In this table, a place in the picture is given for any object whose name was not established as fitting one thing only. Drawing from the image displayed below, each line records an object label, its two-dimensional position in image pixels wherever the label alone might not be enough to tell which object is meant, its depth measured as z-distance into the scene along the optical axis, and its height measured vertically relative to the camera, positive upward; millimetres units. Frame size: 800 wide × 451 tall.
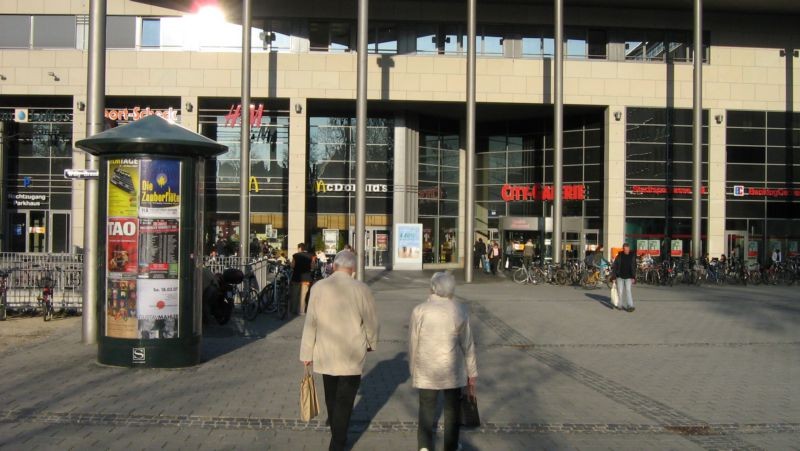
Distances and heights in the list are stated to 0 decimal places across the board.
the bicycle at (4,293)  13586 -1384
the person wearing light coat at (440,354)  5234 -967
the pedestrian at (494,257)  30656 -1314
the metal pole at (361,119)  24109 +3713
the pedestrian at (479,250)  32719 -1124
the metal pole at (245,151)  22875 +2515
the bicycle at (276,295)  15092 -1537
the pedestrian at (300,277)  14672 -1100
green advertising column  8523 -302
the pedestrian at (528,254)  29266 -1113
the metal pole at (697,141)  28953 +3674
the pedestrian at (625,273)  15867 -1025
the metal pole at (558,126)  27797 +4072
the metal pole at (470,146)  26062 +3045
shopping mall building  31250 +5717
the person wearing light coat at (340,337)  5363 -864
